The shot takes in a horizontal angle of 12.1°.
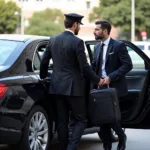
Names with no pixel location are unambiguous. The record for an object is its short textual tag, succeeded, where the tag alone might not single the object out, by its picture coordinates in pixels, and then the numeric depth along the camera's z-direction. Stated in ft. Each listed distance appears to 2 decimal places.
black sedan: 25.07
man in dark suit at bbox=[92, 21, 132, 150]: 28.55
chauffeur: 25.86
